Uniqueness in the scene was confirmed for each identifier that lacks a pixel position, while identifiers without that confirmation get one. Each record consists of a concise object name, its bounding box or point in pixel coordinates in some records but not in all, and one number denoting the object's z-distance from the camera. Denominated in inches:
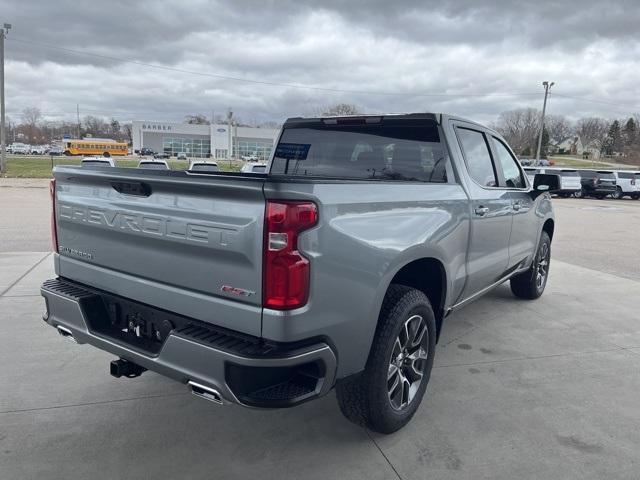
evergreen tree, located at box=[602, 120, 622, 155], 4182.8
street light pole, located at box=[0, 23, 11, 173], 1150.2
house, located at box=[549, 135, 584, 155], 4678.2
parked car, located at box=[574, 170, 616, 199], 1133.7
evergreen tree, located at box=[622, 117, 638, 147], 3786.7
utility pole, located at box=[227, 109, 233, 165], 3848.4
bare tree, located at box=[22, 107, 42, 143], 5088.6
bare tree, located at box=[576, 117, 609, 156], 4569.4
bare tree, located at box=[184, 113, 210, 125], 5083.7
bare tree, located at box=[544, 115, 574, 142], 4798.2
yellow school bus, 3250.5
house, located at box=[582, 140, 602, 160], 4321.1
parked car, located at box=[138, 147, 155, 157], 3517.5
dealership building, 3927.2
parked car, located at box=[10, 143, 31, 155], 3627.0
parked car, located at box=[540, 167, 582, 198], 1109.7
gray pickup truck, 89.0
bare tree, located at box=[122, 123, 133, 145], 5310.0
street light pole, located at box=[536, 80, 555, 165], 1842.6
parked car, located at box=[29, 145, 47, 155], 3677.7
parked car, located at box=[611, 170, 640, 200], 1147.9
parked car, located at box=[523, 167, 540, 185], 1057.3
